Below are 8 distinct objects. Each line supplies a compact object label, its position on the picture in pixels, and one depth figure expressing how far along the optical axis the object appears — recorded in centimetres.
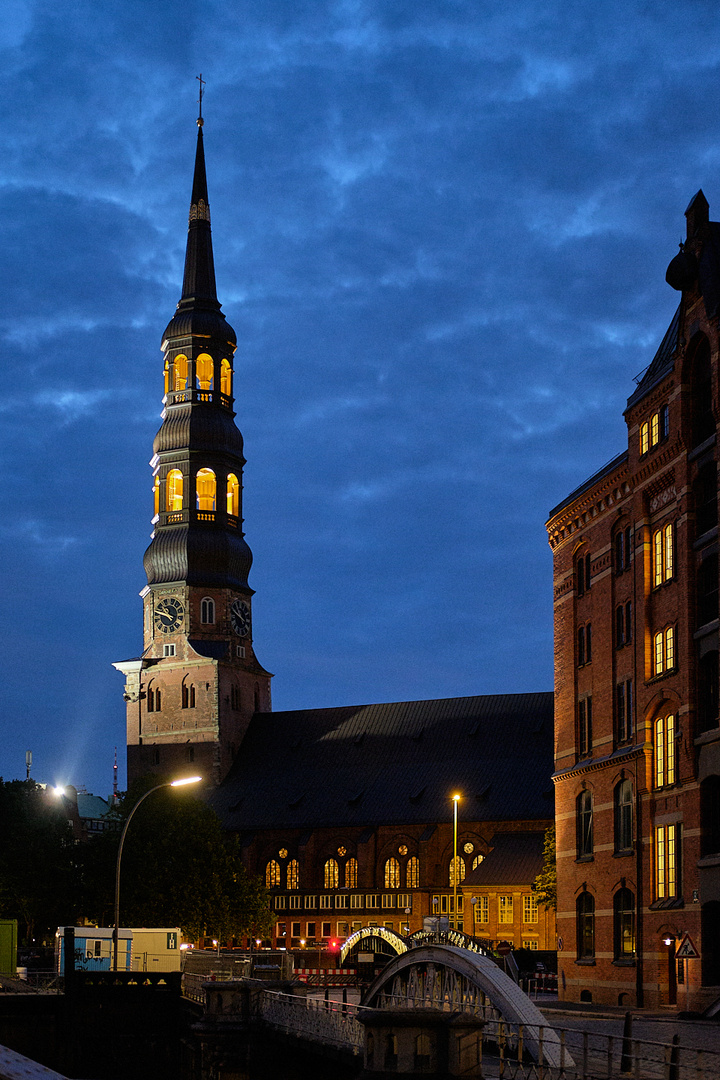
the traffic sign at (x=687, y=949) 3662
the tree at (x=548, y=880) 7900
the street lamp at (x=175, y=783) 4731
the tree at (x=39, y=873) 9212
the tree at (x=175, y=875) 9194
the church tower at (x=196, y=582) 12688
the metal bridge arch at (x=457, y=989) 2783
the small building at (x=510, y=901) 10519
